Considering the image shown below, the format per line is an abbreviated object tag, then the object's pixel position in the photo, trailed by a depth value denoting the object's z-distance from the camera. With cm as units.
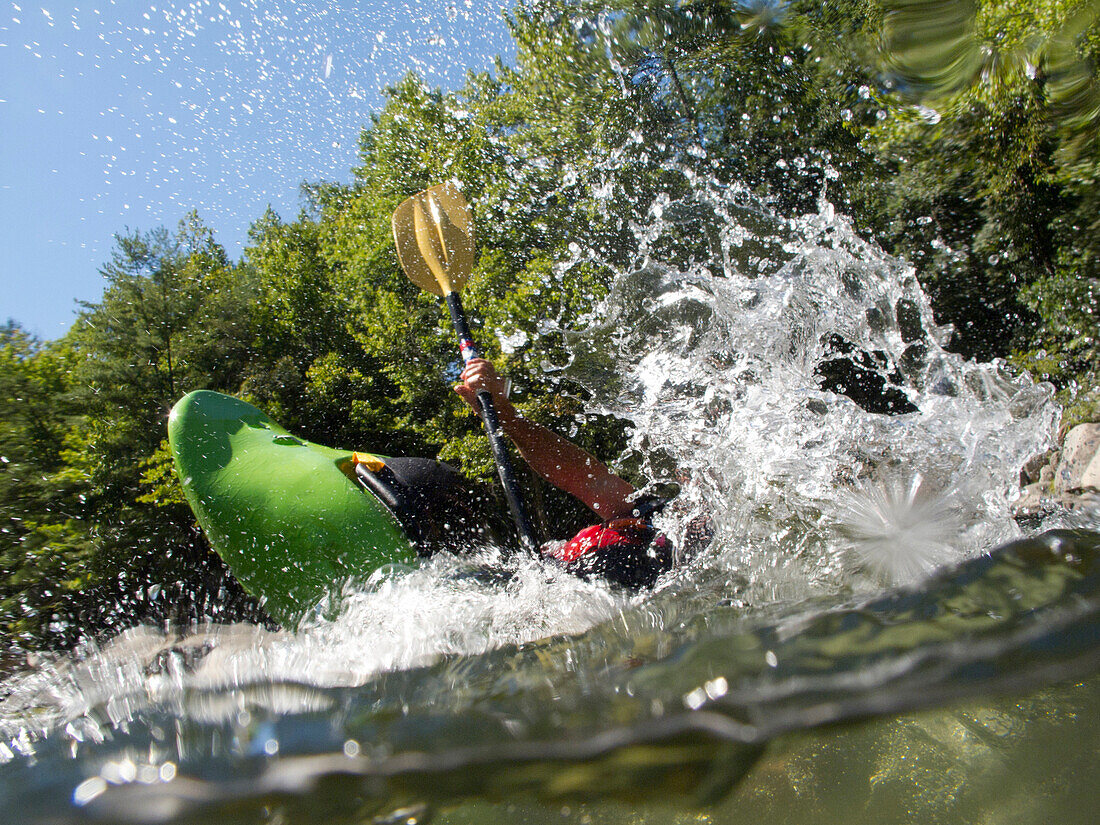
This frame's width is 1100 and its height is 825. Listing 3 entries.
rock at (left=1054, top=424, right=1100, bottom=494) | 466
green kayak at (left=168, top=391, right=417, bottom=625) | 288
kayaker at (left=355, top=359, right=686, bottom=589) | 223
